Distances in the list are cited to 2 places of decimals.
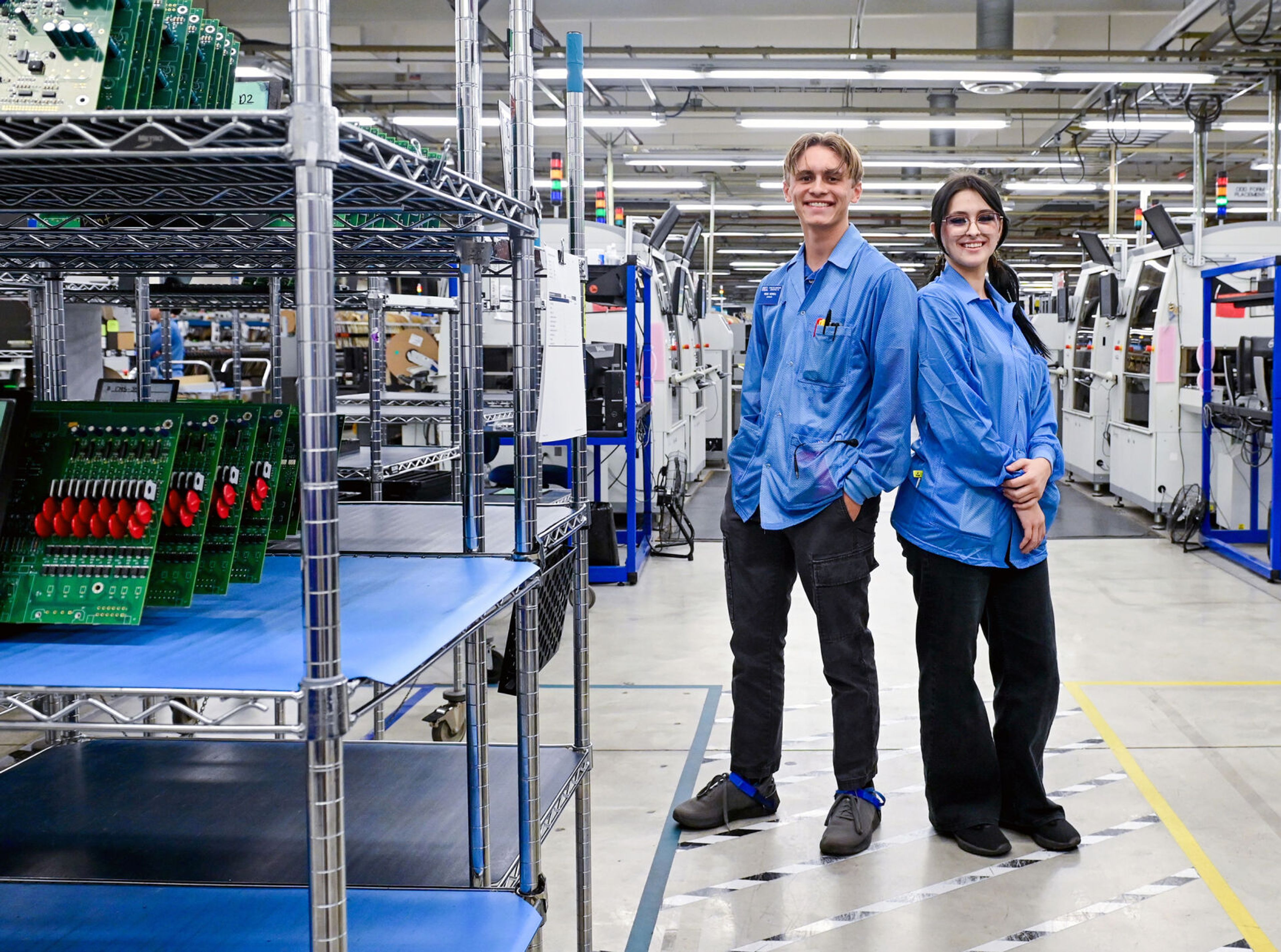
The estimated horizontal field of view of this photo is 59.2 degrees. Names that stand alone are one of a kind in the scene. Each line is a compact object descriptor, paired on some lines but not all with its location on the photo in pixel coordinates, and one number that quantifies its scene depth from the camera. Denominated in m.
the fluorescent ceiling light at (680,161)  11.59
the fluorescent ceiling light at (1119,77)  8.52
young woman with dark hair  2.82
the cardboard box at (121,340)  9.85
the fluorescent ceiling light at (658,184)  15.50
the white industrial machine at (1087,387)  9.75
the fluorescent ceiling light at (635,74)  8.38
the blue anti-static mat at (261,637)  1.27
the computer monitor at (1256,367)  6.60
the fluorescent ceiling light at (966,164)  12.35
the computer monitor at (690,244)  10.52
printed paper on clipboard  2.07
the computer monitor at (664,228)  8.69
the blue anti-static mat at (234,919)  1.56
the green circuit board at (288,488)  1.86
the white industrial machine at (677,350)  7.79
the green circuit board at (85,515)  1.50
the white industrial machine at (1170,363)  7.86
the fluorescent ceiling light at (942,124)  10.19
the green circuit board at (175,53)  1.40
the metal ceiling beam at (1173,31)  8.56
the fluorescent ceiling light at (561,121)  9.56
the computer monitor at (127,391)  3.75
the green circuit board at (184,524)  1.59
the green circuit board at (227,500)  1.67
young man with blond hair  2.82
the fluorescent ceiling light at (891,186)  13.14
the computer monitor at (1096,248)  9.77
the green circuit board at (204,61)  1.45
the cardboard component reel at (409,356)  10.24
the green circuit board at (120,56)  1.33
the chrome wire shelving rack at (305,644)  1.18
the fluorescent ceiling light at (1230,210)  15.50
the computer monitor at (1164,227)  7.90
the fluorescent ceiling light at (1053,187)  12.66
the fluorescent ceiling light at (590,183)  15.81
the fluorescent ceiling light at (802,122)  9.54
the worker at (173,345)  8.33
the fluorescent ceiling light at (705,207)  14.70
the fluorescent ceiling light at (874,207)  15.12
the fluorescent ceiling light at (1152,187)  13.01
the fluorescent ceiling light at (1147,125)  10.34
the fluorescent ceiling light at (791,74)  8.38
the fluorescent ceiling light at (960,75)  8.50
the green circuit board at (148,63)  1.36
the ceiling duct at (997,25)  9.73
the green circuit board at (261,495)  1.75
